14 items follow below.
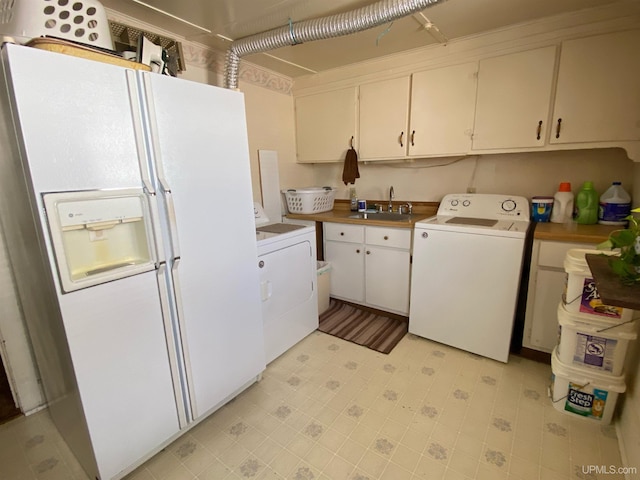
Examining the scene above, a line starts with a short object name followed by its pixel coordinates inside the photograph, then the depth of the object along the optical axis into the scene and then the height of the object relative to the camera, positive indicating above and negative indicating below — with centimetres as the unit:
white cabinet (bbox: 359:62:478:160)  233 +48
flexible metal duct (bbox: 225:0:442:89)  168 +88
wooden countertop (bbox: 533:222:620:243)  179 -36
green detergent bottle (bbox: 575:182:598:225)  210 -23
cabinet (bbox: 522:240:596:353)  191 -75
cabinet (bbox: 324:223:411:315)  256 -75
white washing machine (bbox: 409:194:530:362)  200 -68
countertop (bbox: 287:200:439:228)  249 -36
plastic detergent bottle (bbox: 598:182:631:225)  200 -22
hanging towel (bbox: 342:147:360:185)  288 +10
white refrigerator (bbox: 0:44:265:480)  108 -25
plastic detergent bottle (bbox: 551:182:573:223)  220 -22
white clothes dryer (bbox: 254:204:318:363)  206 -74
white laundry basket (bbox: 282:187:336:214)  302 -21
